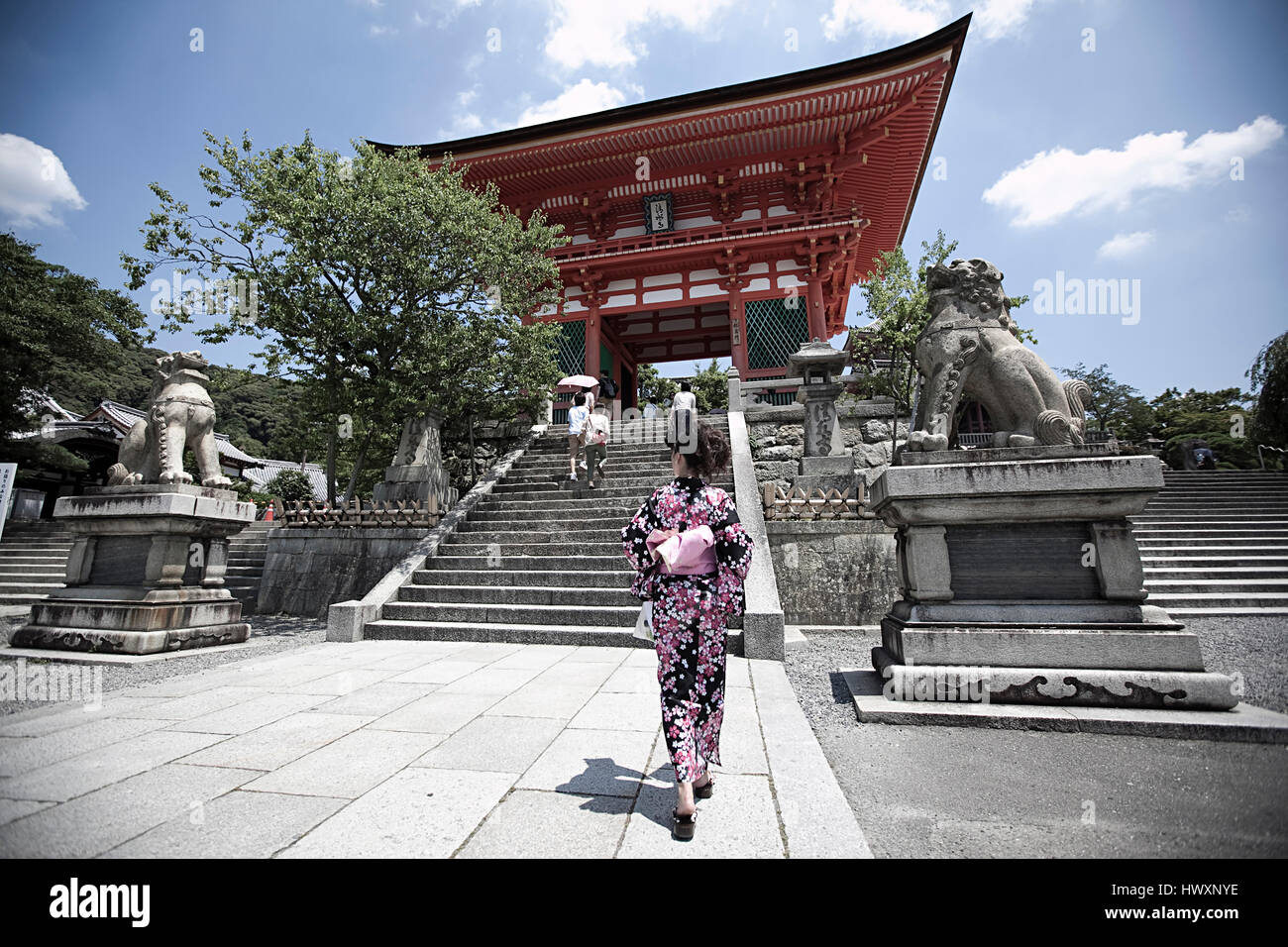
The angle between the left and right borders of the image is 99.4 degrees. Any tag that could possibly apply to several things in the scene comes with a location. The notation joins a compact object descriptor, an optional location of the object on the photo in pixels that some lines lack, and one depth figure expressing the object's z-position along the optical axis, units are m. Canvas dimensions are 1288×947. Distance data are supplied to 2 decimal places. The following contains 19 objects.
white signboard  8.63
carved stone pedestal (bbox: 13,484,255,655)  5.48
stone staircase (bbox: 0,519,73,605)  11.00
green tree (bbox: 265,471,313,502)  25.72
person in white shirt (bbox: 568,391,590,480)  9.30
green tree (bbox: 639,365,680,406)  28.52
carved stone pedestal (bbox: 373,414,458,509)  10.31
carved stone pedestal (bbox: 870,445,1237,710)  3.19
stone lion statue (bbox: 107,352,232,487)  5.95
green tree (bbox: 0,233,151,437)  13.53
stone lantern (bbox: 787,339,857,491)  9.52
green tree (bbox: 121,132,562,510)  7.47
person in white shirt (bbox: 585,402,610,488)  9.15
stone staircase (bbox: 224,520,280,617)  9.98
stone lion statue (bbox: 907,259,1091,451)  3.79
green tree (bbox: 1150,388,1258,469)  17.94
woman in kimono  2.23
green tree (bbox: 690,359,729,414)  28.63
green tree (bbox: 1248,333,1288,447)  13.84
